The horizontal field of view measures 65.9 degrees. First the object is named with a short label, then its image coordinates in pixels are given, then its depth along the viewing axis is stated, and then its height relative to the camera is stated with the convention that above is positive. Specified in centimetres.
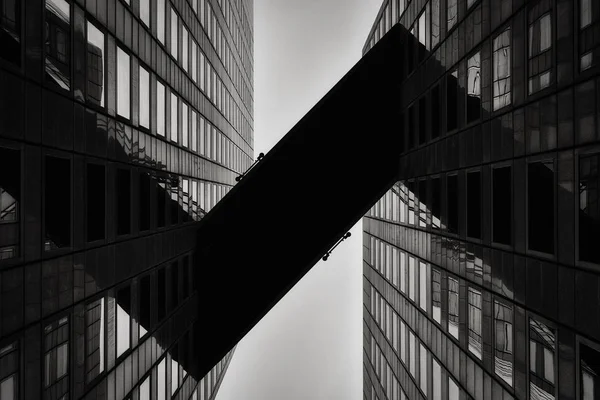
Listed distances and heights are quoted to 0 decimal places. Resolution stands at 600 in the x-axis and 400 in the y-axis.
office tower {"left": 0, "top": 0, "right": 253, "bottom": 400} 1198 +9
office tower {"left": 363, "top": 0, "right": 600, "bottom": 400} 1199 +13
